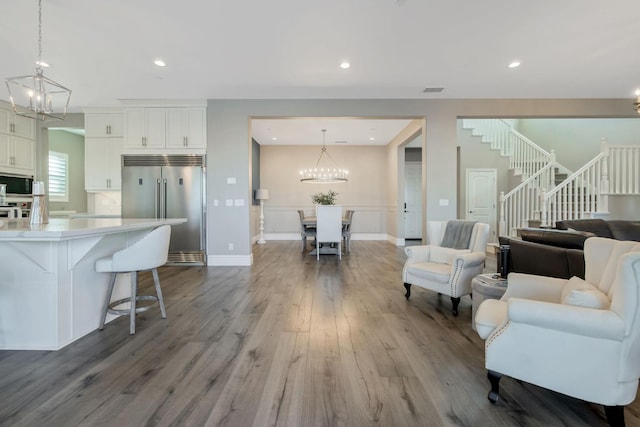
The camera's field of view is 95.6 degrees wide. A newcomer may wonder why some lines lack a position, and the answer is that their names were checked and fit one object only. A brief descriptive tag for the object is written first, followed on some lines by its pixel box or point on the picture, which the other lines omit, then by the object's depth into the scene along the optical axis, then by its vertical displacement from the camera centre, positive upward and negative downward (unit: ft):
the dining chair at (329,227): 19.27 -0.95
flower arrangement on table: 21.94 +1.04
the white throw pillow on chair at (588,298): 4.63 -1.37
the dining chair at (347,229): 21.22 -1.25
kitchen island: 6.95 -1.85
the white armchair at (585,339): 4.29 -2.02
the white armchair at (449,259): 9.46 -1.67
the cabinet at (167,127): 16.65 +4.91
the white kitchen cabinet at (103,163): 17.51 +2.96
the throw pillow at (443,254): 10.67 -1.53
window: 21.09 +2.65
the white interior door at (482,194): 24.68 +1.65
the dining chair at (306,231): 21.39 -1.35
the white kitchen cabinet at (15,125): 16.76 +5.22
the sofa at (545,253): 7.23 -1.08
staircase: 17.79 +2.20
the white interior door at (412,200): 29.50 +1.34
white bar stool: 7.90 -1.35
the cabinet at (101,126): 17.54 +5.21
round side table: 7.64 -2.02
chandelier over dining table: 25.22 +3.87
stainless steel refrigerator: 16.61 +1.04
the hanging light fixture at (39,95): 8.11 +3.58
